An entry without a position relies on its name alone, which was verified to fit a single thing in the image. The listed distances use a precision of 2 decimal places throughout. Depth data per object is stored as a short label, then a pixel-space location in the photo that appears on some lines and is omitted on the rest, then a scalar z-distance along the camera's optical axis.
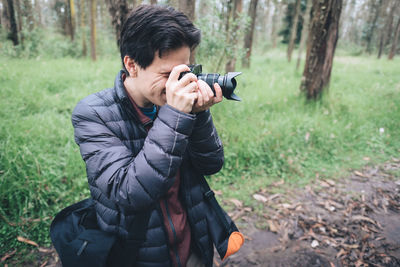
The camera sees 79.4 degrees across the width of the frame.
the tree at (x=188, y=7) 3.50
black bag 1.12
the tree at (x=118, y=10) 3.92
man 1.05
